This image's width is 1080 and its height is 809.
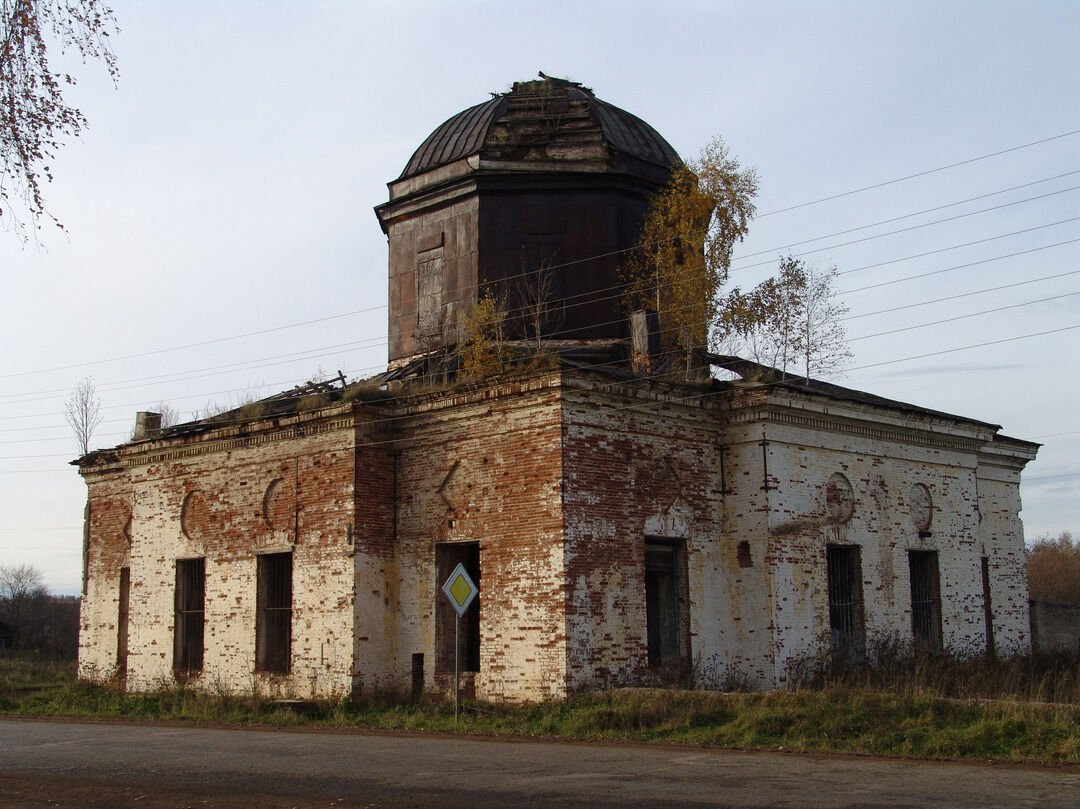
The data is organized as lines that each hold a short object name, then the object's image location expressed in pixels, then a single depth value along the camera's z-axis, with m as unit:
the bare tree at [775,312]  20.17
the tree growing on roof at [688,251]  19.47
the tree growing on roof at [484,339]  17.86
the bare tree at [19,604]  63.23
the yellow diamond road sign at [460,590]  13.66
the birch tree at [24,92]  7.83
